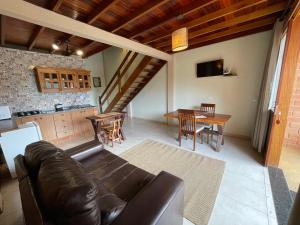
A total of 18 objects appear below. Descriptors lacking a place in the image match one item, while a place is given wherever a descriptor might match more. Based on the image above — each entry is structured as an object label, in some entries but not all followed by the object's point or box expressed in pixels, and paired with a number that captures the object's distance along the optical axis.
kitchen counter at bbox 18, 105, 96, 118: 3.59
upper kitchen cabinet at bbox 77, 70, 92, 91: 4.43
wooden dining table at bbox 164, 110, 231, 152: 2.74
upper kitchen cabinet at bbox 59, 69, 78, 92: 4.02
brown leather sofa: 0.71
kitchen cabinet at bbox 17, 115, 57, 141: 3.31
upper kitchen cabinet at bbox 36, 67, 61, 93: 3.59
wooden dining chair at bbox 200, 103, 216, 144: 3.31
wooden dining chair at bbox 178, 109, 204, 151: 2.90
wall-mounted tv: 3.59
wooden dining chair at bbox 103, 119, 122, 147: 3.39
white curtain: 2.47
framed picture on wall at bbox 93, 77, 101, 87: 6.42
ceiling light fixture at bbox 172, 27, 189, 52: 2.11
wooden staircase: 4.46
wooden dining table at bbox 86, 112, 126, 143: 3.34
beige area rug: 1.63
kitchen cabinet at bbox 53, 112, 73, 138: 3.63
